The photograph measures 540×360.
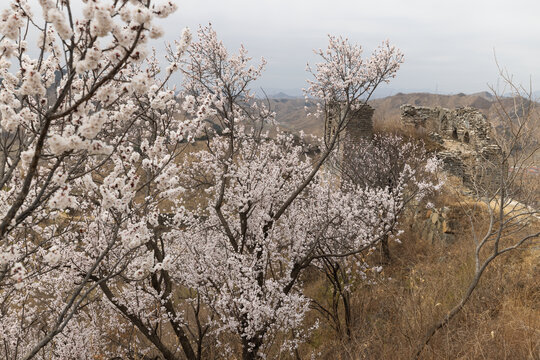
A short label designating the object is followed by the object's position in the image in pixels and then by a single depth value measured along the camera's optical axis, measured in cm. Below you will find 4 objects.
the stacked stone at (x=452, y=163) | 1472
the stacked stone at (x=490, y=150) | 1345
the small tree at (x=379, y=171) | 831
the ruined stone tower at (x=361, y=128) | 1568
